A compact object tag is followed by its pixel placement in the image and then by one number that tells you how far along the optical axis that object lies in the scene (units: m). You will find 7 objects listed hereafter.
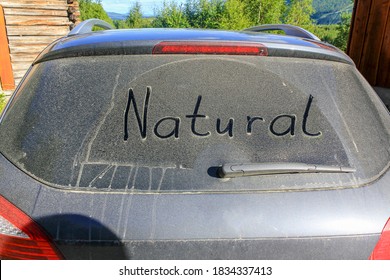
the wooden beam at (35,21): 7.08
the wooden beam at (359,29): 6.22
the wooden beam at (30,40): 7.20
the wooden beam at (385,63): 5.71
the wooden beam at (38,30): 7.15
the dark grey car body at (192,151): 1.04
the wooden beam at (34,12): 7.00
